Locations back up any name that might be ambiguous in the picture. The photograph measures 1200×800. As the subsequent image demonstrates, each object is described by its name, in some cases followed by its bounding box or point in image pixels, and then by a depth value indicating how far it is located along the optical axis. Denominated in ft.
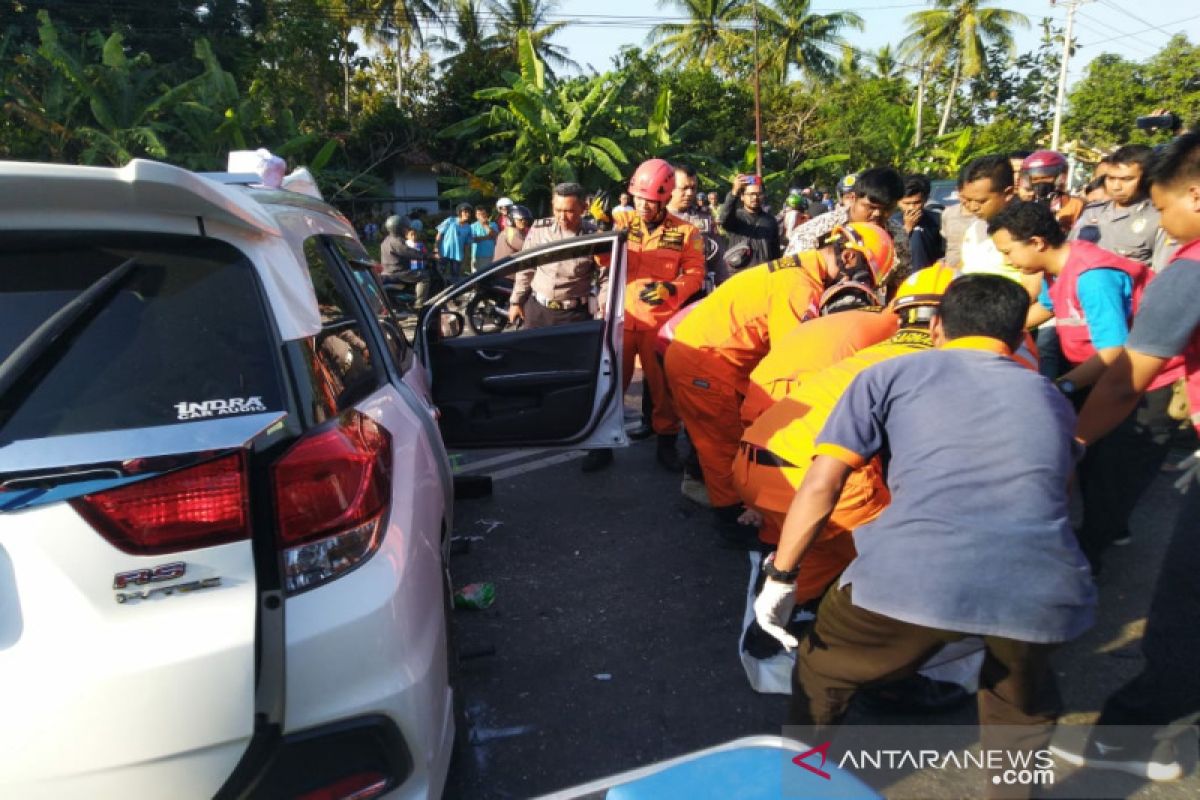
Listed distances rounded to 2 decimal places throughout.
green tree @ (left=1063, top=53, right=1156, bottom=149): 91.50
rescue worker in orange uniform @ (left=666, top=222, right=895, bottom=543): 11.98
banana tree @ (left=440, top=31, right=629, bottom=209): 57.88
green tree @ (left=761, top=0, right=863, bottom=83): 113.50
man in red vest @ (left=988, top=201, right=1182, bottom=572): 9.76
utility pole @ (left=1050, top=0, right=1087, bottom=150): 90.52
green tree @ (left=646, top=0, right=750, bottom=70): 112.16
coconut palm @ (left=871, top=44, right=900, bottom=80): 139.74
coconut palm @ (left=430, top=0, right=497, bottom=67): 98.68
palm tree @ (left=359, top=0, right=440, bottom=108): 105.91
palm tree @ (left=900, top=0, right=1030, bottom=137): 131.23
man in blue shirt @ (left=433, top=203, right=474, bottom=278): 45.91
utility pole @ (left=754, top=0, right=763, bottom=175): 77.10
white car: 4.46
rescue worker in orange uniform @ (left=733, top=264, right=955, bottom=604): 8.57
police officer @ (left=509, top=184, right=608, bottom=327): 17.25
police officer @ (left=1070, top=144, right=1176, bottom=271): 15.39
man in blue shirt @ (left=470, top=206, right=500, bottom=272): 46.24
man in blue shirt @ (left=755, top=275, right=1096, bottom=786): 5.99
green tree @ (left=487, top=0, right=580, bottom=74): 100.07
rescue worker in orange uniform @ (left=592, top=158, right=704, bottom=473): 16.53
